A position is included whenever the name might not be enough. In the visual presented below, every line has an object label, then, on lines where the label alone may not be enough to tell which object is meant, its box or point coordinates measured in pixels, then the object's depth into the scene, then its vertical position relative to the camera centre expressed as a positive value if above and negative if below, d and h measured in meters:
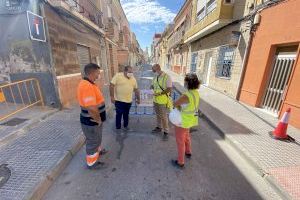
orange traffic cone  3.95 -1.67
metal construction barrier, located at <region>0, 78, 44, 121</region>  5.37 -1.45
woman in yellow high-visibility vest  2.66 -0.86
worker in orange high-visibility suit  2.55 -0.96
